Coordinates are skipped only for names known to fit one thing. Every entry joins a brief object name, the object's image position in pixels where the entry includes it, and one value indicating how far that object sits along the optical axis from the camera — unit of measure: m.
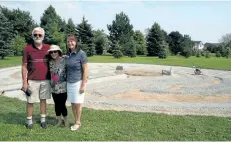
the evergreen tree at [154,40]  49.06
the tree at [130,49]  46.28
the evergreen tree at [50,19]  47.48
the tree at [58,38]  42.72
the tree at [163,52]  43.34
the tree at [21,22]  47.66
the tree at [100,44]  50.56
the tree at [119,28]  53.81
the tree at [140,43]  50.81
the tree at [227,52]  49.47
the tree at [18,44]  40.44
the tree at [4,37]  34.03
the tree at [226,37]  89.15
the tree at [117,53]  41.12
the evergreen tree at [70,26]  48.73
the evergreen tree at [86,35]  45.12
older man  5.33
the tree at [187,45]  46.28
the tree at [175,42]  56.06
